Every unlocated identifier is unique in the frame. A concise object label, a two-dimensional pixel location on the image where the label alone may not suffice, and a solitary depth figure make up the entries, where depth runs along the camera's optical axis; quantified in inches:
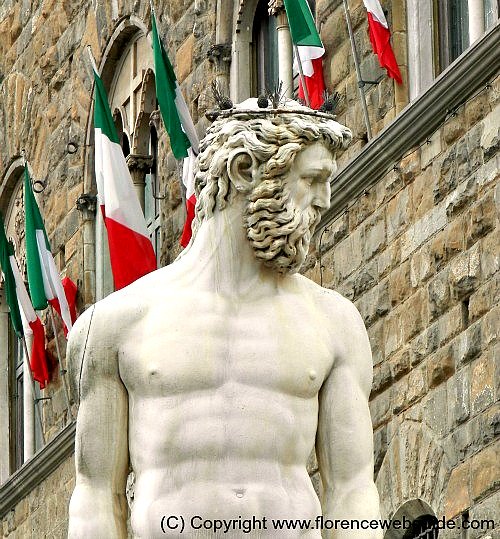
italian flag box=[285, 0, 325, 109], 720.3
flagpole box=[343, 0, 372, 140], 701.3
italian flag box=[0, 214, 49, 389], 962.1
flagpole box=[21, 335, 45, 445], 982.4
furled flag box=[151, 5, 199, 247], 812.6
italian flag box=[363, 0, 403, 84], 692.1
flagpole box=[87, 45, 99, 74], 903.7
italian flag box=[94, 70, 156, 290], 834.2
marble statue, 329.7
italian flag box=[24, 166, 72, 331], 929.5
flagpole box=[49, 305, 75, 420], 957.2
